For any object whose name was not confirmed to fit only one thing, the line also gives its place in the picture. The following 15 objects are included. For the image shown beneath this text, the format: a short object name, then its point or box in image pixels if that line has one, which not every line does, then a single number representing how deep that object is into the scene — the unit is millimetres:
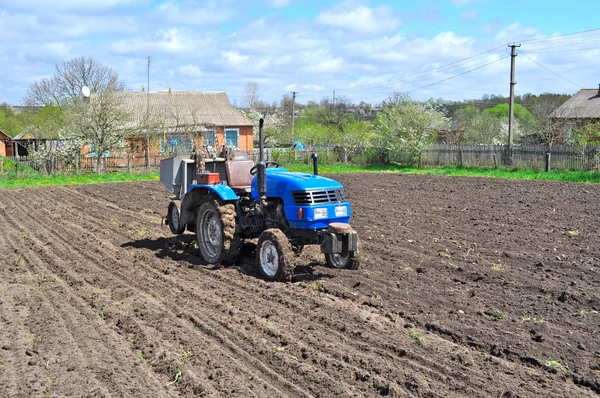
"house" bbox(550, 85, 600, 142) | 33247
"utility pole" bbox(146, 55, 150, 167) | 31250
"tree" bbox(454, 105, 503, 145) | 40625
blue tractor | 7977
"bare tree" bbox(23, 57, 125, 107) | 33269
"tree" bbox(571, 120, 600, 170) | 25375
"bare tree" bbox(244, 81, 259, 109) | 61525
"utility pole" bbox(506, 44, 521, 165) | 28766
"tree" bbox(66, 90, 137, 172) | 28781
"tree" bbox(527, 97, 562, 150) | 32406
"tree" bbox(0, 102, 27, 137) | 56988
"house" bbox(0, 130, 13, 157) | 51094
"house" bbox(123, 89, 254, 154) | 40500
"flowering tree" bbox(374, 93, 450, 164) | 32656
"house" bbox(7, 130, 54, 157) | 30219
